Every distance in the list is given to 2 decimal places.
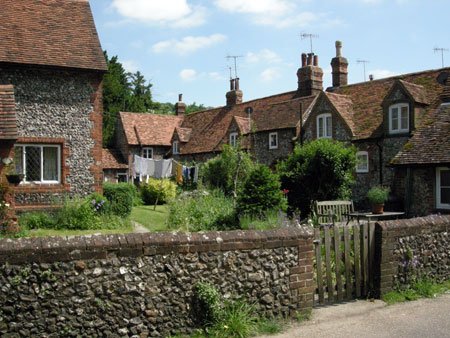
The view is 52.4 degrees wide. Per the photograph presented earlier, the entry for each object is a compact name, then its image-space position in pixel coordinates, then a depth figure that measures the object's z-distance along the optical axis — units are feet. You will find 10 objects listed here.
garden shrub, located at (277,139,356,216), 64.95
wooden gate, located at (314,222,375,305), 24.72
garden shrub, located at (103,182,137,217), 56.54
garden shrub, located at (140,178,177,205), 86.07
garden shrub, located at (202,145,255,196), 72.72
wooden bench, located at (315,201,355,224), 50.62
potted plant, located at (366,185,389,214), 59.72
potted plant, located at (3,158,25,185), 42.75
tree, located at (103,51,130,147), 153.17
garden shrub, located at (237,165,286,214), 49.06
